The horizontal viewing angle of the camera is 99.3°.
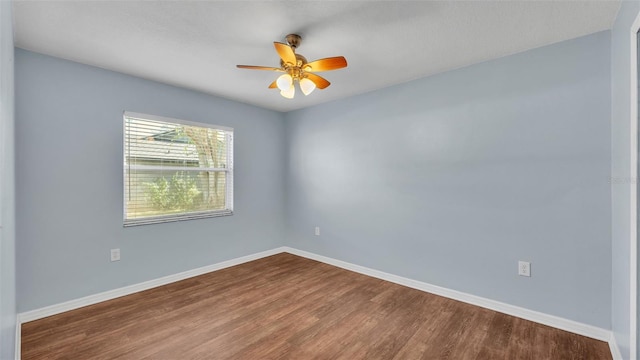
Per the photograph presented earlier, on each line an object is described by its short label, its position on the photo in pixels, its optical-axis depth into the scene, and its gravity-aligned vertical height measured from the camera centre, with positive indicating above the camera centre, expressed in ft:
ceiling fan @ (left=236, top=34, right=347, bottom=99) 6.54 +2.94
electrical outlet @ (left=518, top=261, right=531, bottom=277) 7.93 -2.56
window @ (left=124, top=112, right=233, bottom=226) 9.93 +0.49
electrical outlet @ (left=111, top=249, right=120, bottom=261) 9.31 -2.51
